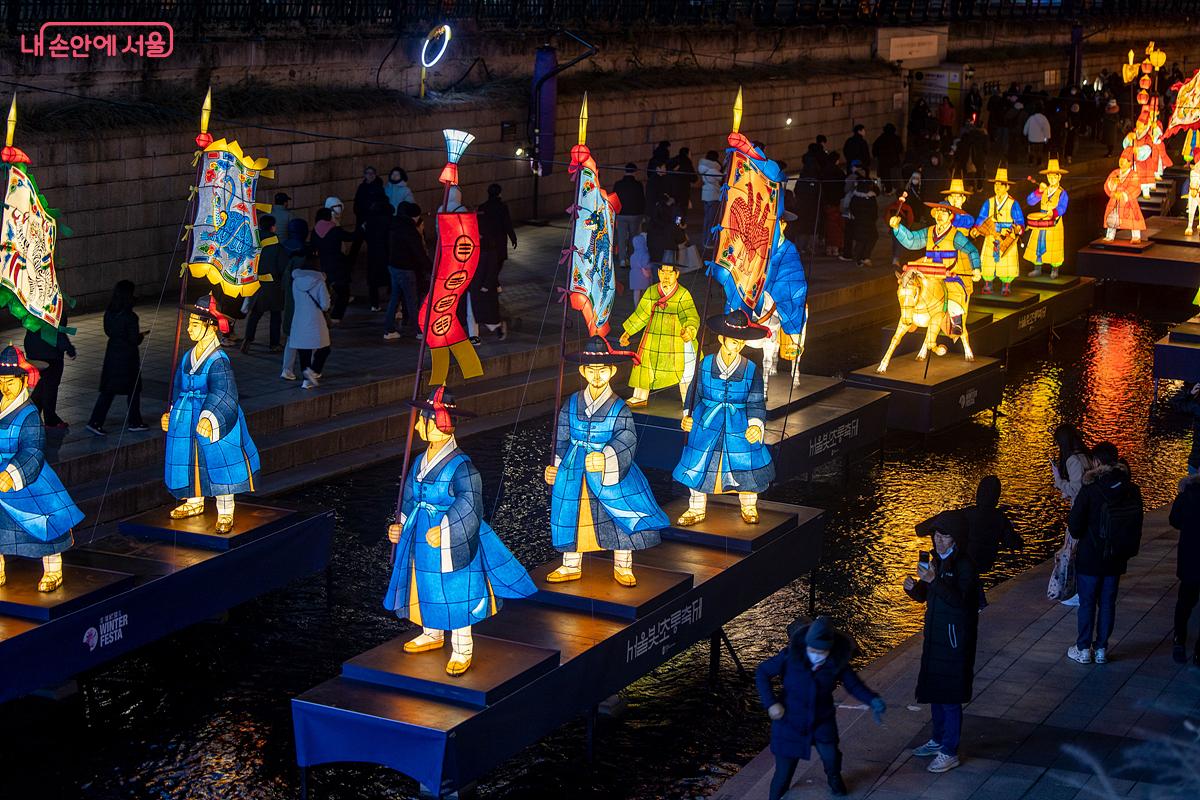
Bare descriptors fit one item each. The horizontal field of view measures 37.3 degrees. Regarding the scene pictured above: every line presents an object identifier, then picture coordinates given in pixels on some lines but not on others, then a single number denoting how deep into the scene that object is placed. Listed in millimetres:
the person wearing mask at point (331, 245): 18688
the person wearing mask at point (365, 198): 20562
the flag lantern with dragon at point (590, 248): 12578
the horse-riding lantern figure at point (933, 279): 18000
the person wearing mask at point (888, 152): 30062
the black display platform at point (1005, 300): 21562
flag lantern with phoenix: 14977
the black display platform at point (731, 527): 12250
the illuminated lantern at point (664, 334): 15609
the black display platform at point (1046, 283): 23266
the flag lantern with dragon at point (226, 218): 13242
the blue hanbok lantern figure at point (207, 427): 12133
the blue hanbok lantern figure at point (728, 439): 12609
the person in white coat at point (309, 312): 16656
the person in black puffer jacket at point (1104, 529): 11125
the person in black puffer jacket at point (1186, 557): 11250
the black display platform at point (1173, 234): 26328
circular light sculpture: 25109
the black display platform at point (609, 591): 10852
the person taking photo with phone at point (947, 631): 9711
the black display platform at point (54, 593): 10570
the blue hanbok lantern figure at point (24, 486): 10797
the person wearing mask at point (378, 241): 19875
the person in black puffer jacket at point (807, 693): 9156
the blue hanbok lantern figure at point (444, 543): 9773
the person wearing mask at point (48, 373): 14656
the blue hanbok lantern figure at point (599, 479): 11094
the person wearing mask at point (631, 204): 23109
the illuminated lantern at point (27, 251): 11984
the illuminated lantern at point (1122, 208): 25609
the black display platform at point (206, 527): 11969
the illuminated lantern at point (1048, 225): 23266
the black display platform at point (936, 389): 17484
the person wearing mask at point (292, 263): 17219
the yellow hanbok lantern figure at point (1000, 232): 21047
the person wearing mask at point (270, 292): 17969
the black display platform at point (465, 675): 9531
